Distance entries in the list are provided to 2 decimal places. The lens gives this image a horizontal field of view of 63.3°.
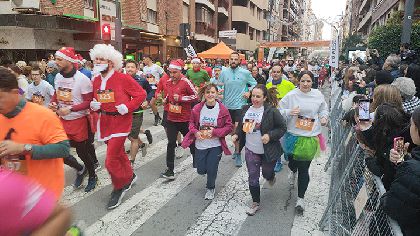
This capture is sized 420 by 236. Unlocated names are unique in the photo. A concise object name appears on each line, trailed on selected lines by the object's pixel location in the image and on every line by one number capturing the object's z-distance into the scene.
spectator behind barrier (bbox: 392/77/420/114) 4.54
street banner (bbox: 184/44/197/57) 17.41
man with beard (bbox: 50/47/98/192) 4.88
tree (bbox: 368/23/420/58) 12.92
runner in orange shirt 2.37
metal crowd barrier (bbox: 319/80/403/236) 2.72
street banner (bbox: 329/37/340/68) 11.15
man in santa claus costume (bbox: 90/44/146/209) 4.66
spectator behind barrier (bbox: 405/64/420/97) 6.93
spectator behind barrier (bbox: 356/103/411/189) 3.13
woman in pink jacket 5.00
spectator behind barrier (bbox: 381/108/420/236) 2.24
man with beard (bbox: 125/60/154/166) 6.27
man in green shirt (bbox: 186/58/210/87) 8.24
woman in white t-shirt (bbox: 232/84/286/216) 4.51
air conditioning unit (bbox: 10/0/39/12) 14.17
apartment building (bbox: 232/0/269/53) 46.78
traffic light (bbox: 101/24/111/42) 11.62
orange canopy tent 21.09
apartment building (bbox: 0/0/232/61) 14.55
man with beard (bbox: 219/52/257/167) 7.08
